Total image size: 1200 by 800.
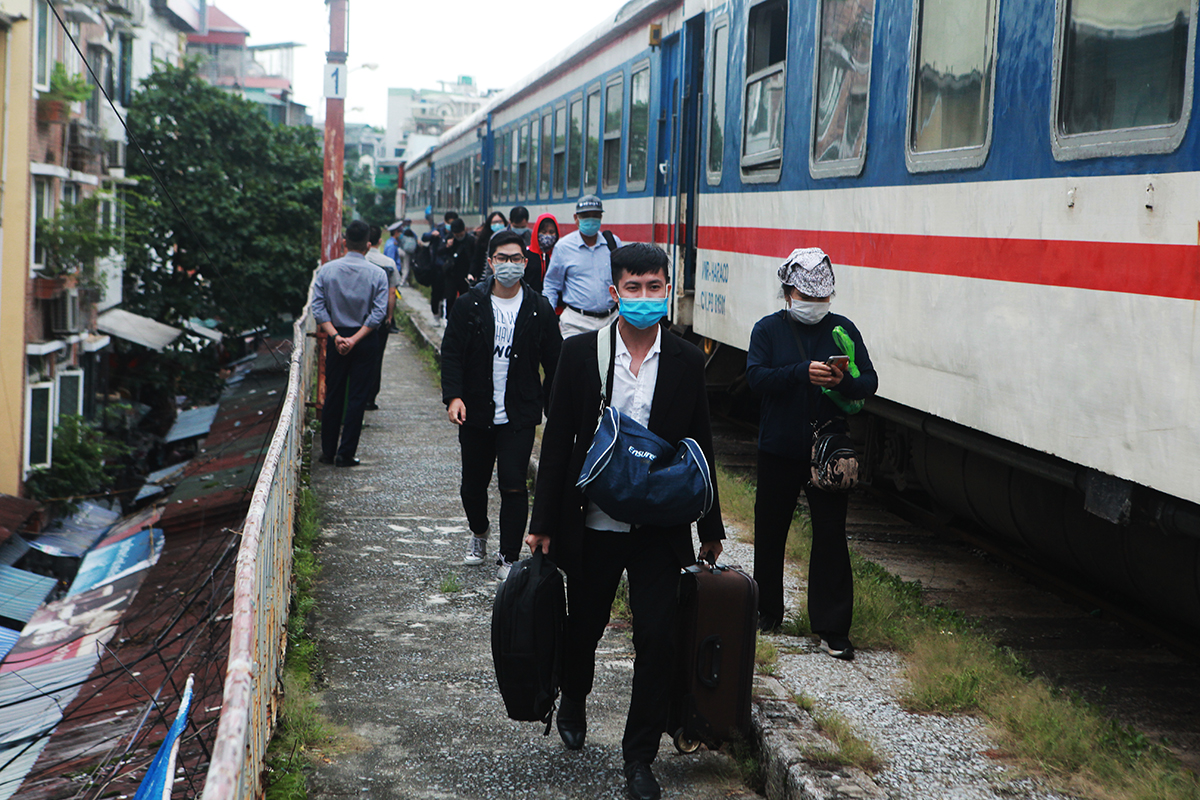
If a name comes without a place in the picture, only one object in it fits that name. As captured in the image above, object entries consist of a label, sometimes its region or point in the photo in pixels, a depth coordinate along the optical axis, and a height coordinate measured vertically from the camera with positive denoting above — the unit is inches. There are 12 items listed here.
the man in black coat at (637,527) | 160.6 -26.7
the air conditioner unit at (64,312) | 772.6 -29.9
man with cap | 353.4 +2.0
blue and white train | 165.8 +11.3
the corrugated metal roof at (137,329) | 990.4 -50.7
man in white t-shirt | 257.3 -16.7
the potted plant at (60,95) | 728.3 +95.7
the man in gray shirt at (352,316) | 379.6 -12.5
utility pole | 509.4 +59.0
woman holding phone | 196.2 -18.8
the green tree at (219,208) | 1032.2 +49.8
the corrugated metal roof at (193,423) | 986.7 -122.8
